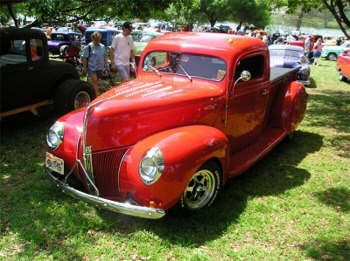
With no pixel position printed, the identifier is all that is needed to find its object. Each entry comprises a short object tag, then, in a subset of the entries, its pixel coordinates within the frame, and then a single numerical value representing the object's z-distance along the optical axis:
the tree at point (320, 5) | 8.92
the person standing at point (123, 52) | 7.80
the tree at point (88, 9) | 5.75
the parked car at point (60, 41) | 17.48
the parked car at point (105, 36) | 17.81
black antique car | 5.89
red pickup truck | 3.30
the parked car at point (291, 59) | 11.81
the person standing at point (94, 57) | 7.98
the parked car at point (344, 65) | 13.10
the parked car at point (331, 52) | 22.53
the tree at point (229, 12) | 46.25
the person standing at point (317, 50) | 20.10
